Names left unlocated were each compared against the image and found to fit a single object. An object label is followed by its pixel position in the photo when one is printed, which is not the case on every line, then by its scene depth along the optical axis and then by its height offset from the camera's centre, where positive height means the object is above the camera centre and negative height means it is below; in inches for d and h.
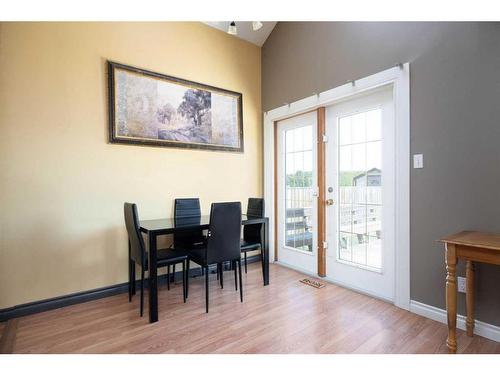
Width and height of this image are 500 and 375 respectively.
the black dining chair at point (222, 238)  88.8 -18.9
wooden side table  58.1 -17.7
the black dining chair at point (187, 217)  112.2 -14.1
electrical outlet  76.0 -30.1
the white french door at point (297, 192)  124.5 -3.9
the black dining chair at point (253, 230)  110.1 -21.0
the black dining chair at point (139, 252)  85.0 -23.9
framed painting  103.0 +33.1
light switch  83.6 +7.2
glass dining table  82.0 -15.5
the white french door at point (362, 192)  96.9 -3.6
